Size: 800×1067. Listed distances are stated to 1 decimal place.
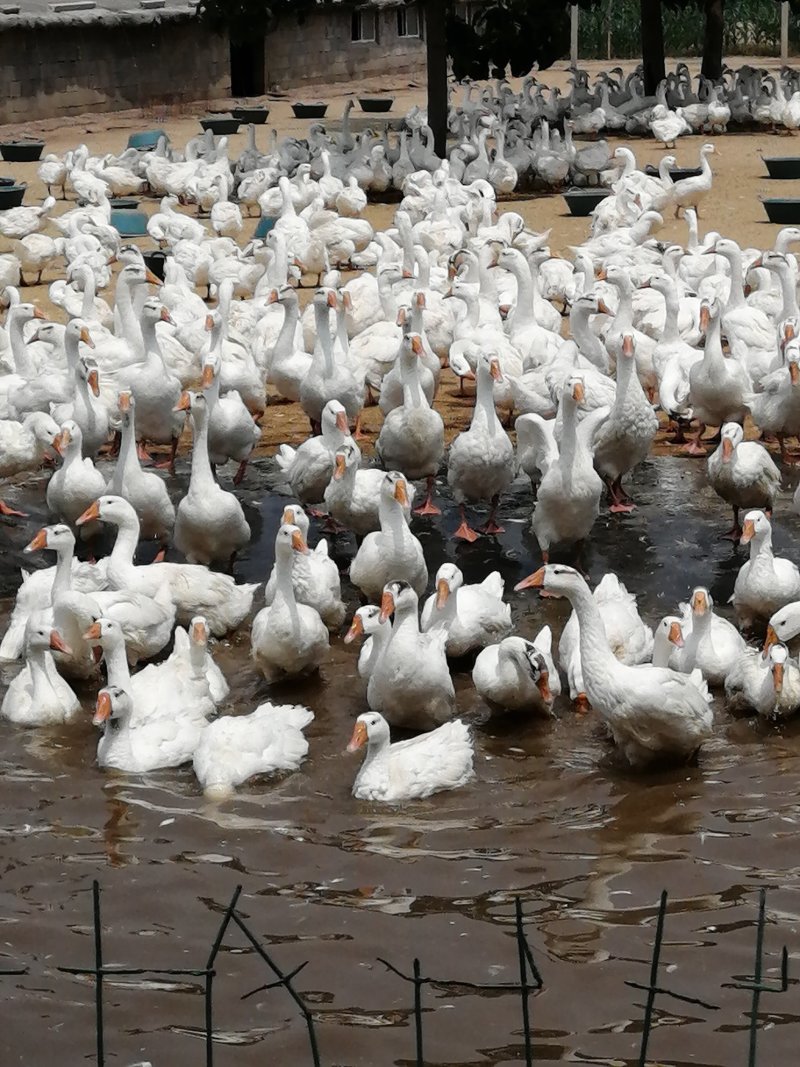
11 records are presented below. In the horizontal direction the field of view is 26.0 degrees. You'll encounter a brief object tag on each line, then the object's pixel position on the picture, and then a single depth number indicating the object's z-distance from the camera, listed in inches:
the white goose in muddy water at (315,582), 341.7
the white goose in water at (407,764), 278.2
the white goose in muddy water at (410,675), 304.0
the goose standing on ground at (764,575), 337.7
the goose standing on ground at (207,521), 374.0
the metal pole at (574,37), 1473.9
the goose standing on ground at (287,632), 323.0
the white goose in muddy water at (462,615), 325.7
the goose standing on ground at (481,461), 394.9
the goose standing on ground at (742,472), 383.9
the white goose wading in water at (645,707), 281.0
